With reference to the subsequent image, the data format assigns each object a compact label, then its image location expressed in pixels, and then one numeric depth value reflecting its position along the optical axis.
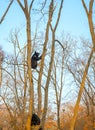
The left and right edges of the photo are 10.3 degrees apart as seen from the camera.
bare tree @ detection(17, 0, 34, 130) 13.42
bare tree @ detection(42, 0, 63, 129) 16.31
